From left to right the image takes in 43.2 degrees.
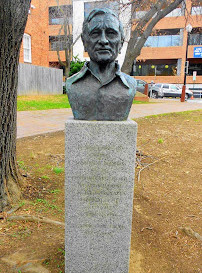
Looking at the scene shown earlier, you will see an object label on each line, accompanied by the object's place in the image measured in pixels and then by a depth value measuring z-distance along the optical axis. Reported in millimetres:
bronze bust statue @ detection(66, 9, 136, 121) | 2270
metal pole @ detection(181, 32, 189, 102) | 18203
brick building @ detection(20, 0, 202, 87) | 27177
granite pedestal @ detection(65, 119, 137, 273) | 2289
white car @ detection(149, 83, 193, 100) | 24312
